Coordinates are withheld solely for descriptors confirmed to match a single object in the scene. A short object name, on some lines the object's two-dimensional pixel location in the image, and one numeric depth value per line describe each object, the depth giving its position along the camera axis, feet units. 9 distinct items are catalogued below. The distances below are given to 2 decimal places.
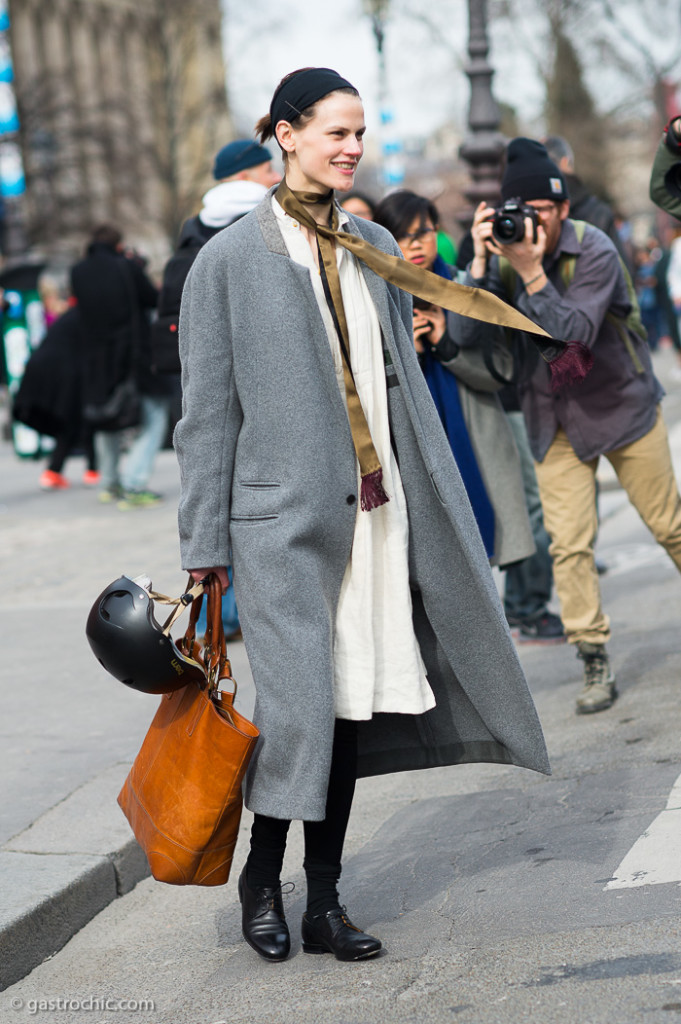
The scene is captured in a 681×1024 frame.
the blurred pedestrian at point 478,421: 33.50
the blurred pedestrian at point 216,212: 41.60
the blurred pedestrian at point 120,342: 71.92
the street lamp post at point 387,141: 149.28
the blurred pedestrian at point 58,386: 79.10
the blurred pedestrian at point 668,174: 31.48
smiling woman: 21.63
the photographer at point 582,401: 33.17
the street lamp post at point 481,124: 72.33
